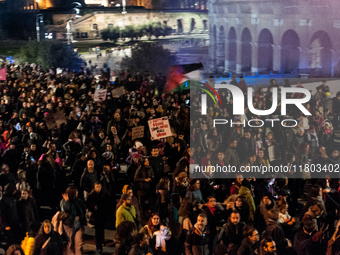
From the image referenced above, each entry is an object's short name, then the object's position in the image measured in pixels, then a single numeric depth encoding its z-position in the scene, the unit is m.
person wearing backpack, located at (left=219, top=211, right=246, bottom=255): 6.77
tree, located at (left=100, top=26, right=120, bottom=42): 43.56
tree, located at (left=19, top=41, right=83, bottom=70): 37.09
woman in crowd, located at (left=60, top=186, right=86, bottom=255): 7.38
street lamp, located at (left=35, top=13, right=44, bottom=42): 47.46
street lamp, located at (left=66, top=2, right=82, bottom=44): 44.17
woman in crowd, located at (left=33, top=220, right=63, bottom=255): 6.59
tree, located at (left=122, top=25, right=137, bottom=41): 43.16
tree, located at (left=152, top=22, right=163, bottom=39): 40.71
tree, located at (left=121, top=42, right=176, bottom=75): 32.88
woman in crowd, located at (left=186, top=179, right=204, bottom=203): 7.91
